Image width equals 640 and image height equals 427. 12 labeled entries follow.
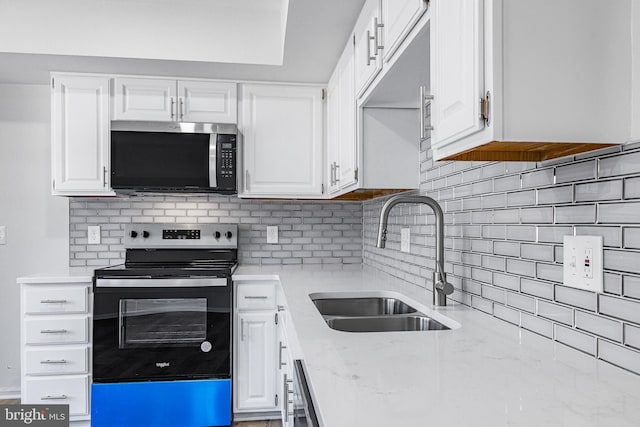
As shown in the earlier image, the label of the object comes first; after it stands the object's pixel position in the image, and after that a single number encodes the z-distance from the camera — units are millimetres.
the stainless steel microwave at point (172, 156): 2643
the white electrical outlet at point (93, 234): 3037
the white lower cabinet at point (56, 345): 2443
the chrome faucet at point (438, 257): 1517
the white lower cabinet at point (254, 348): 2562
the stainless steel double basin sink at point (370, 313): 1542
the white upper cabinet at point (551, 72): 815
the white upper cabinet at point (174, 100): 2768
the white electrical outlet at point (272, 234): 3182
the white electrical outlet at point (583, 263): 931
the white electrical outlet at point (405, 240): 2174
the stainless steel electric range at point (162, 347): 2418
